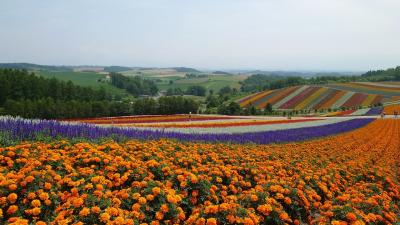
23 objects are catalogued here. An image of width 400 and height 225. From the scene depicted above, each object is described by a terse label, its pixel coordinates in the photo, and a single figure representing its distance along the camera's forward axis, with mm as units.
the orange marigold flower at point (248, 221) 5655
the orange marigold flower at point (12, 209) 5570
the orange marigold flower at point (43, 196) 5950
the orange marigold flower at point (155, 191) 6355
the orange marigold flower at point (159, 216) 5820
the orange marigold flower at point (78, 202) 5527
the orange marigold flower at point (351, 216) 6539
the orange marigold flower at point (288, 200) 7484
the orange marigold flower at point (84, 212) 5273
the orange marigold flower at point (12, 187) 6012
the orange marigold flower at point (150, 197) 6171
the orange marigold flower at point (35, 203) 5711
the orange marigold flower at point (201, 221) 5570
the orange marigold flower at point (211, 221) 5469
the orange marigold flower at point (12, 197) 5789
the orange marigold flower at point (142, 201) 6074
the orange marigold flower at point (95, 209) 5348
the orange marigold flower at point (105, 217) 5117
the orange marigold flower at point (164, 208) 5988
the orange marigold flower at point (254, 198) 6918
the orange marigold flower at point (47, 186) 6332
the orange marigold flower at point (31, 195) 5914
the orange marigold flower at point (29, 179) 6262
